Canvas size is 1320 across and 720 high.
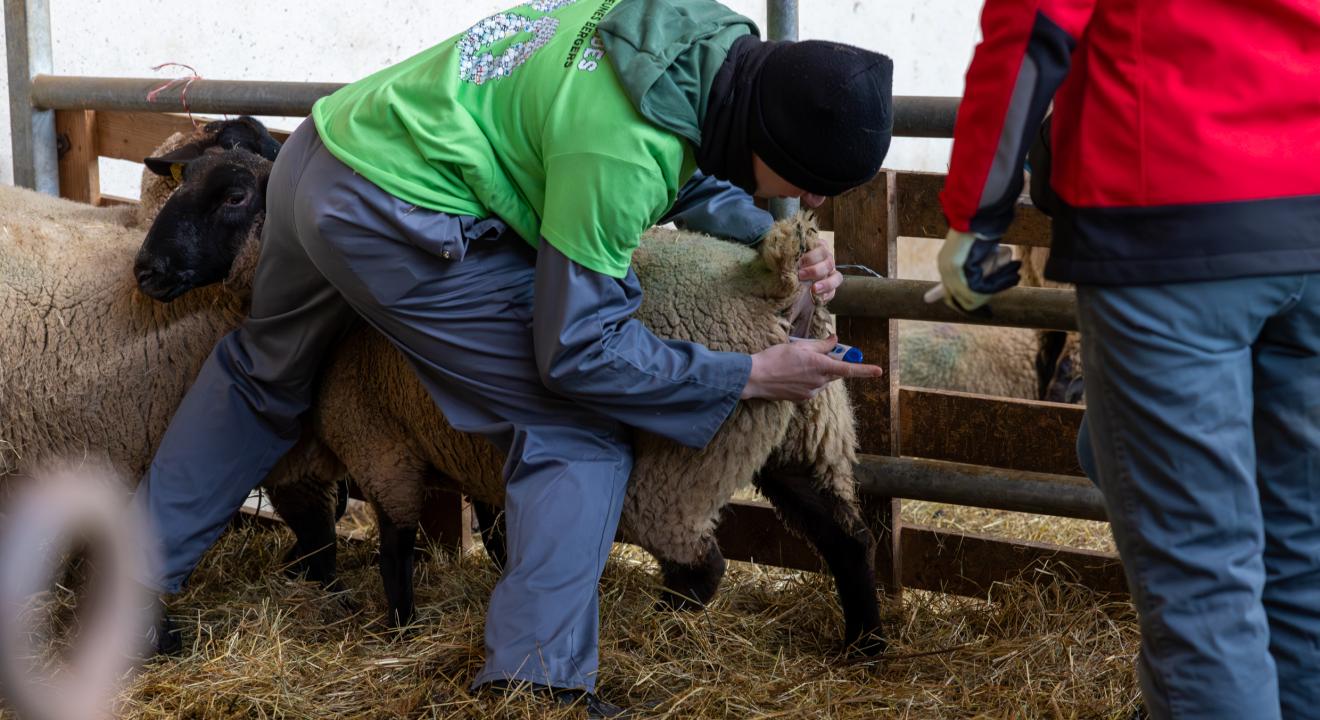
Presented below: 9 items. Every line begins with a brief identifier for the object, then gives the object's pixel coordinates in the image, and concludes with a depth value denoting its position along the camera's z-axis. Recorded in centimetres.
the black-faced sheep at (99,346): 323
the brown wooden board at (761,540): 334
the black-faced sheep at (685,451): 264
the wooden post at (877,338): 302
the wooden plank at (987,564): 303
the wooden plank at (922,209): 304
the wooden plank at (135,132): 410
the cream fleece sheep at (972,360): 499
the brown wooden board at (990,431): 302
